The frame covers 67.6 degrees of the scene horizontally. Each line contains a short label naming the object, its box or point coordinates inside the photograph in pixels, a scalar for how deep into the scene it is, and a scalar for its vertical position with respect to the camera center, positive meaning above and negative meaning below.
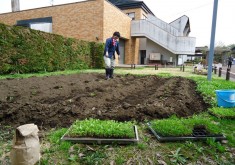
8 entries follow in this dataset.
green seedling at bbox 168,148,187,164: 1.80 -1.00
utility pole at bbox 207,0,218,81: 6.91 +0.83
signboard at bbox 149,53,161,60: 22.01 +0.80
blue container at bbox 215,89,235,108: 3.50 -0.71
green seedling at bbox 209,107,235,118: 3.02 -0.88
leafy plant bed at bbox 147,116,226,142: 2.19 -0.90
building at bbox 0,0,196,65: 15.80 +3.78
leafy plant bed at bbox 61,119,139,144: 2.07 -0.87
